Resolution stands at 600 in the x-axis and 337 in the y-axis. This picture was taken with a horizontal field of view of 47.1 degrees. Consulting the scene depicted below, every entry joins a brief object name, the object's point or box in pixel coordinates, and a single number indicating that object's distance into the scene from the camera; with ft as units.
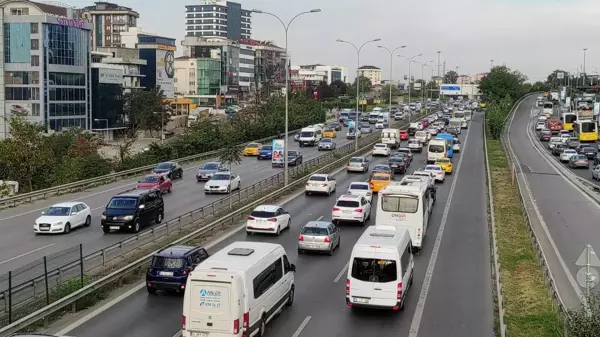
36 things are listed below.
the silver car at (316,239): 83.10
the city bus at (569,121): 318.14
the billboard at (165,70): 478.59
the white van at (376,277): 58.34
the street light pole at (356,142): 216.66
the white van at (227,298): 48.06
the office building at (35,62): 304.50
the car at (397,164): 169.68
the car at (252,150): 220.43
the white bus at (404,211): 84.33
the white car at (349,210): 103.71
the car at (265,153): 210.59
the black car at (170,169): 157.23
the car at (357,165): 173.78
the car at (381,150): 214.90
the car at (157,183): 134.31
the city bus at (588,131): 268.82
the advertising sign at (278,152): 163.44
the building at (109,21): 639.76
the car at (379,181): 138.02
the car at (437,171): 153.99
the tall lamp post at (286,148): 136.36
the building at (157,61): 475.72
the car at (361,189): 120.28
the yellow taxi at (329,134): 288.30
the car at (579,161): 205.46
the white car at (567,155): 216.74
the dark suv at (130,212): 98.37
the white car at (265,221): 95.71
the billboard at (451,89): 612.29
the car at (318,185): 135.03
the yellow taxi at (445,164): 173.29
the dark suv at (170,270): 63.77
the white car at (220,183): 138.00
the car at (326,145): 237.86
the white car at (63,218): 97.04
